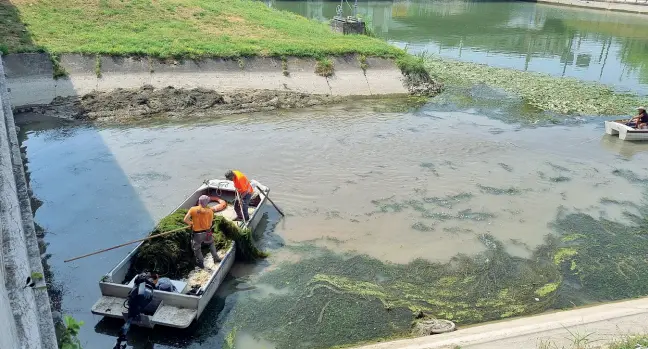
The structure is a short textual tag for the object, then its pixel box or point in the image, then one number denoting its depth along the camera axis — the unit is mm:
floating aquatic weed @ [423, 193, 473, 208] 13961
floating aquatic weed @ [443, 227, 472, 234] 12641
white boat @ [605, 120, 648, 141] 19406
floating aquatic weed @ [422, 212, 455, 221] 13234
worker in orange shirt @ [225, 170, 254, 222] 11555
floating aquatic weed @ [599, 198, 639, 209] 14273
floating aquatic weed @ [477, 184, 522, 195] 14703
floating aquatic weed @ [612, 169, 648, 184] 16109
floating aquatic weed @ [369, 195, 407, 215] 13586
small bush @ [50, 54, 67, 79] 20264
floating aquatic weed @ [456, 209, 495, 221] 13273
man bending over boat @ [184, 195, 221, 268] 9875
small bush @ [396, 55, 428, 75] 25594
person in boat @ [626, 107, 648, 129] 19922
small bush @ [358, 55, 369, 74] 25094
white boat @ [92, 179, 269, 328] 8523
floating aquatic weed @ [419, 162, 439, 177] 15963
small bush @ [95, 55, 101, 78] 20953
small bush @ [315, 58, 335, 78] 24281
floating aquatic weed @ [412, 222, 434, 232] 12688
